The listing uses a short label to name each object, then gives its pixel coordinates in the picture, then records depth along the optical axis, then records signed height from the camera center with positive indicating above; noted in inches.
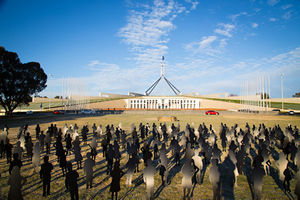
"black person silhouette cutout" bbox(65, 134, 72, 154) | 309.7 -70.7
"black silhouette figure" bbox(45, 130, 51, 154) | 315.6 -67.1
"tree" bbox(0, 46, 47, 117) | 920.9 +151.0
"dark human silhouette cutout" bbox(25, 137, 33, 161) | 264.1 -65.7
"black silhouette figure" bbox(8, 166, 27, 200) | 138.7 -66.5
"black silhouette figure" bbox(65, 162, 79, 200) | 148.6 -67.4
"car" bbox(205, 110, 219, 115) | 1375.0 -68.0
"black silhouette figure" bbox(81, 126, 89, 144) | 388.7 -67.0
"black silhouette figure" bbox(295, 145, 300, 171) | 212.0 -69.3
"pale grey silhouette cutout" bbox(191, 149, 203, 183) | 191.9 -67.9
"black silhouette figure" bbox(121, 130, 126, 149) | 343.3 -66.3
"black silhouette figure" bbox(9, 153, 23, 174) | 189.9 -64.5
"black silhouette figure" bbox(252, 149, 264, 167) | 218.6 -68.1
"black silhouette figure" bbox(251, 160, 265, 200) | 153.3 -66.8
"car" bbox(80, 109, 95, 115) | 1433.3 -60.5
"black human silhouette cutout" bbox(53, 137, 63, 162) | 225.7 -60.3
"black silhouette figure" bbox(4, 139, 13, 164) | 252.6 -67.7
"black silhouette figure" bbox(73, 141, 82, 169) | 227.1 -64.0
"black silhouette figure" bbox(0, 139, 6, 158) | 280.1 -72.0
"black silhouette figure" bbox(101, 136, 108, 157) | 288.8 -67.2
